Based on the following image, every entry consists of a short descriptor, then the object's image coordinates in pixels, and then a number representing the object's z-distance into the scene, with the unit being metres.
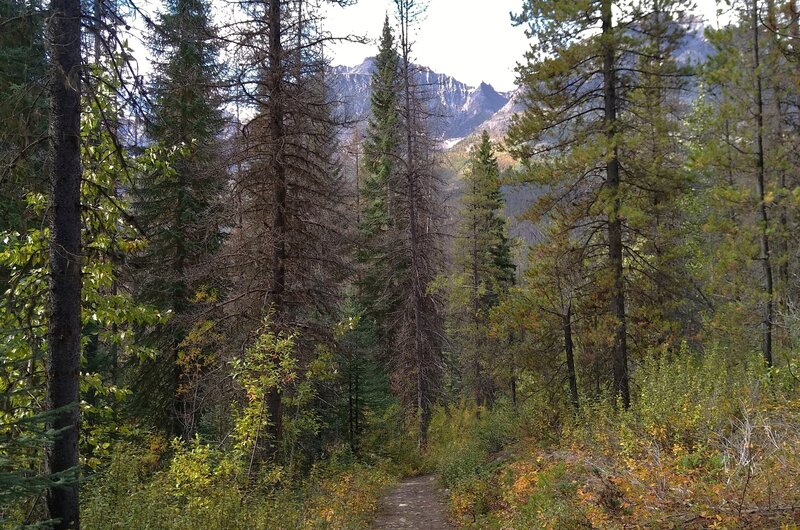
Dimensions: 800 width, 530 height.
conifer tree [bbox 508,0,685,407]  10.50
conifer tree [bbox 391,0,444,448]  18.69
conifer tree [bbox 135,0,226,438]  13.97
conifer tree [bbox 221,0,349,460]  10.75
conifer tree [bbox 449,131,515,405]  22.37
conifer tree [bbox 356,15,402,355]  21.05
